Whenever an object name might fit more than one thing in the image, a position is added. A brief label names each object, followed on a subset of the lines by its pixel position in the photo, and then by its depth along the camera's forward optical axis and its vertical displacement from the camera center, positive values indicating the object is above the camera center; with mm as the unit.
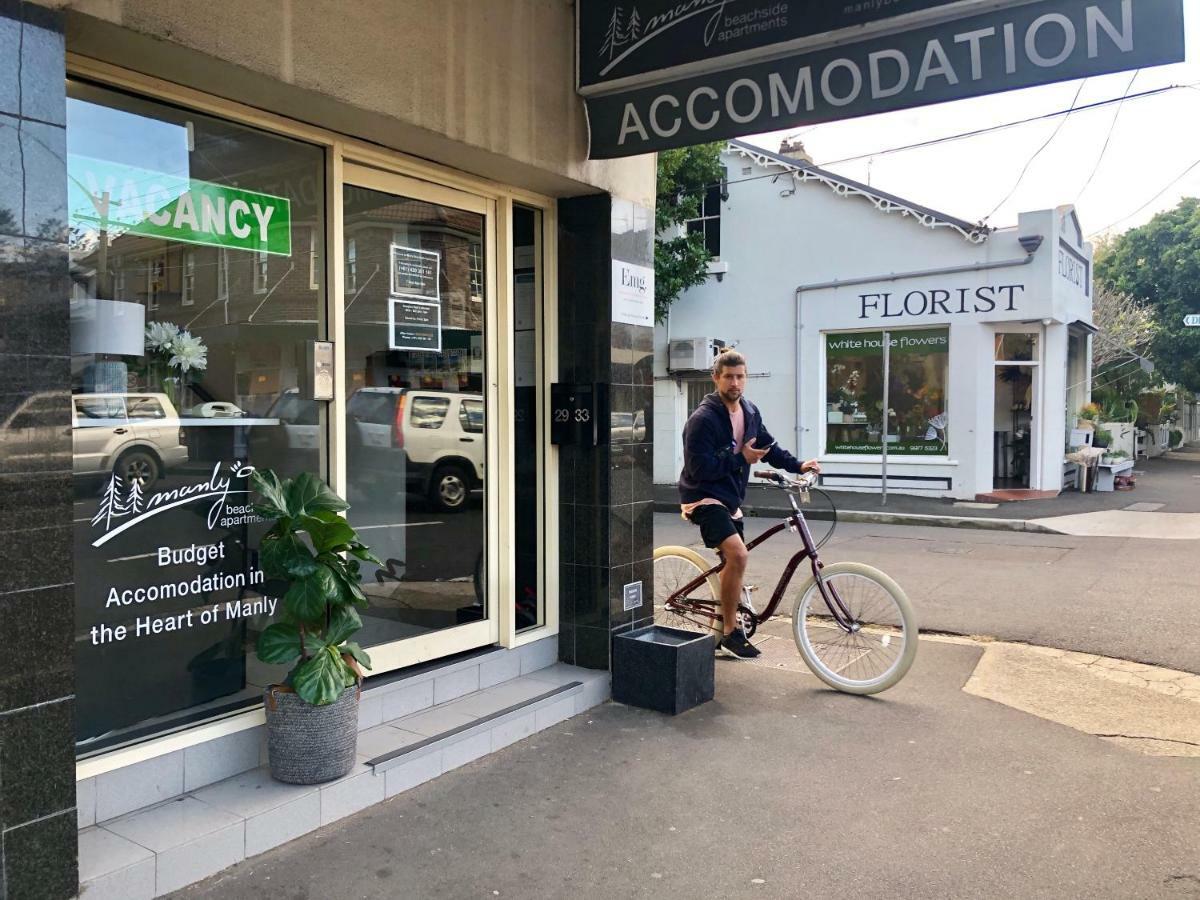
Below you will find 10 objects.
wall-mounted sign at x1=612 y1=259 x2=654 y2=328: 5363 +756
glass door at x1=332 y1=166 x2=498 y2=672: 4684 +41
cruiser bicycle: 5047 -1188
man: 5438 -283
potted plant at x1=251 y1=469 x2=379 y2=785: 3521 -876
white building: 14953 +1624
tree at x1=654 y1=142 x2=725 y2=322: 14891 +3556
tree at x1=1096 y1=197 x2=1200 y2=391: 31594 +5162
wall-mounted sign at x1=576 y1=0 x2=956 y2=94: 4086 +1913
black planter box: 4949 -1437
